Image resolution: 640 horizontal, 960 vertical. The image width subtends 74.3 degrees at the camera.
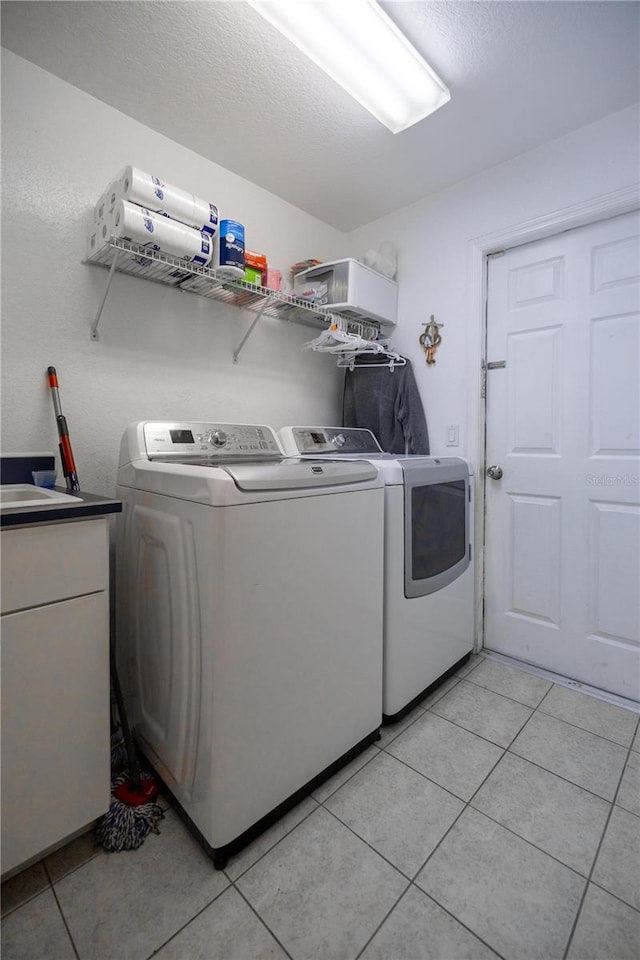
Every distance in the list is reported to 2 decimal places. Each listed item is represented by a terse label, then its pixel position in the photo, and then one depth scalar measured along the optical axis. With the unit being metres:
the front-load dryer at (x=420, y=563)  1.59
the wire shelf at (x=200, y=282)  1.50
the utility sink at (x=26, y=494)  1.20
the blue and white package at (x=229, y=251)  1.67
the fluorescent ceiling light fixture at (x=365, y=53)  1.28
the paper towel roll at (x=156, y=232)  1.37
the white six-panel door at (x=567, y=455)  1.81
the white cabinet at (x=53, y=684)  0.97
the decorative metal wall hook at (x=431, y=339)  2.32
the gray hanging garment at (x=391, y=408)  2.33
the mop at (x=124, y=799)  1.15
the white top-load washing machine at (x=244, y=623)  1.06
